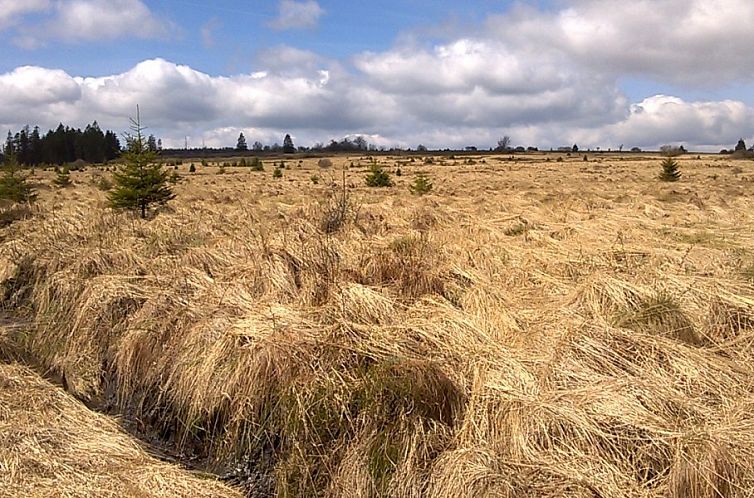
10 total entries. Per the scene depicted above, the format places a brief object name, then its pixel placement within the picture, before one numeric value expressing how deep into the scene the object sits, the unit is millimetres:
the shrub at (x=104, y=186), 21812
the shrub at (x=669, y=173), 24719
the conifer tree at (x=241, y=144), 114800
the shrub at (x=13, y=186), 18062
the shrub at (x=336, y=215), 9758
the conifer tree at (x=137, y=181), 14852
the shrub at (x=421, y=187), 20156
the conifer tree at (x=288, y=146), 108125
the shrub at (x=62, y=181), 27255
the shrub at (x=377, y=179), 25031
